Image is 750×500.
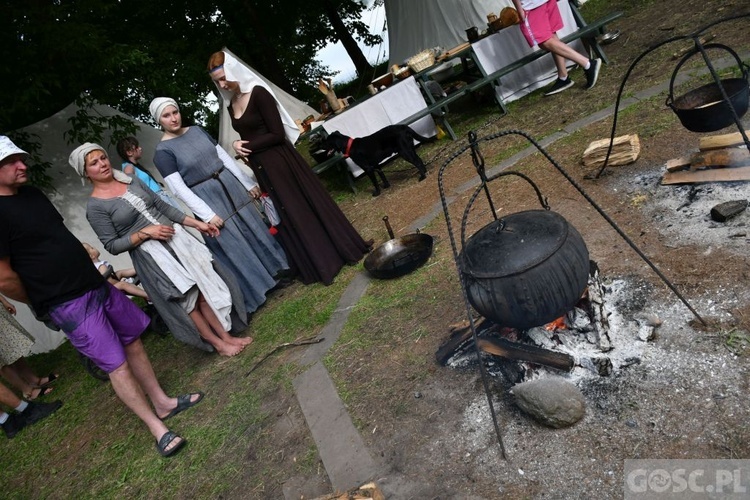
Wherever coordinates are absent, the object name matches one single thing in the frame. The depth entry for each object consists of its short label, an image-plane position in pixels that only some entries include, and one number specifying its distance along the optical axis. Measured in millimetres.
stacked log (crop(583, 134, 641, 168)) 4230
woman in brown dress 4352
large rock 2229
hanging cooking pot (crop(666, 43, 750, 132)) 2906
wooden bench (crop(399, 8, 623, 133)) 6777
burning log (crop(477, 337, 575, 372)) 2465
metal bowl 7531
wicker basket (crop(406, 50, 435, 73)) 7566
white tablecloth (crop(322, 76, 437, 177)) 7363
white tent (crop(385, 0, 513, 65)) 10578
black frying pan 4234
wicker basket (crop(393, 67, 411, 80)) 7527
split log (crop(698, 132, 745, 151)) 3394
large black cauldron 2258
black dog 6531
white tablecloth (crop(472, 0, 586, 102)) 7328
